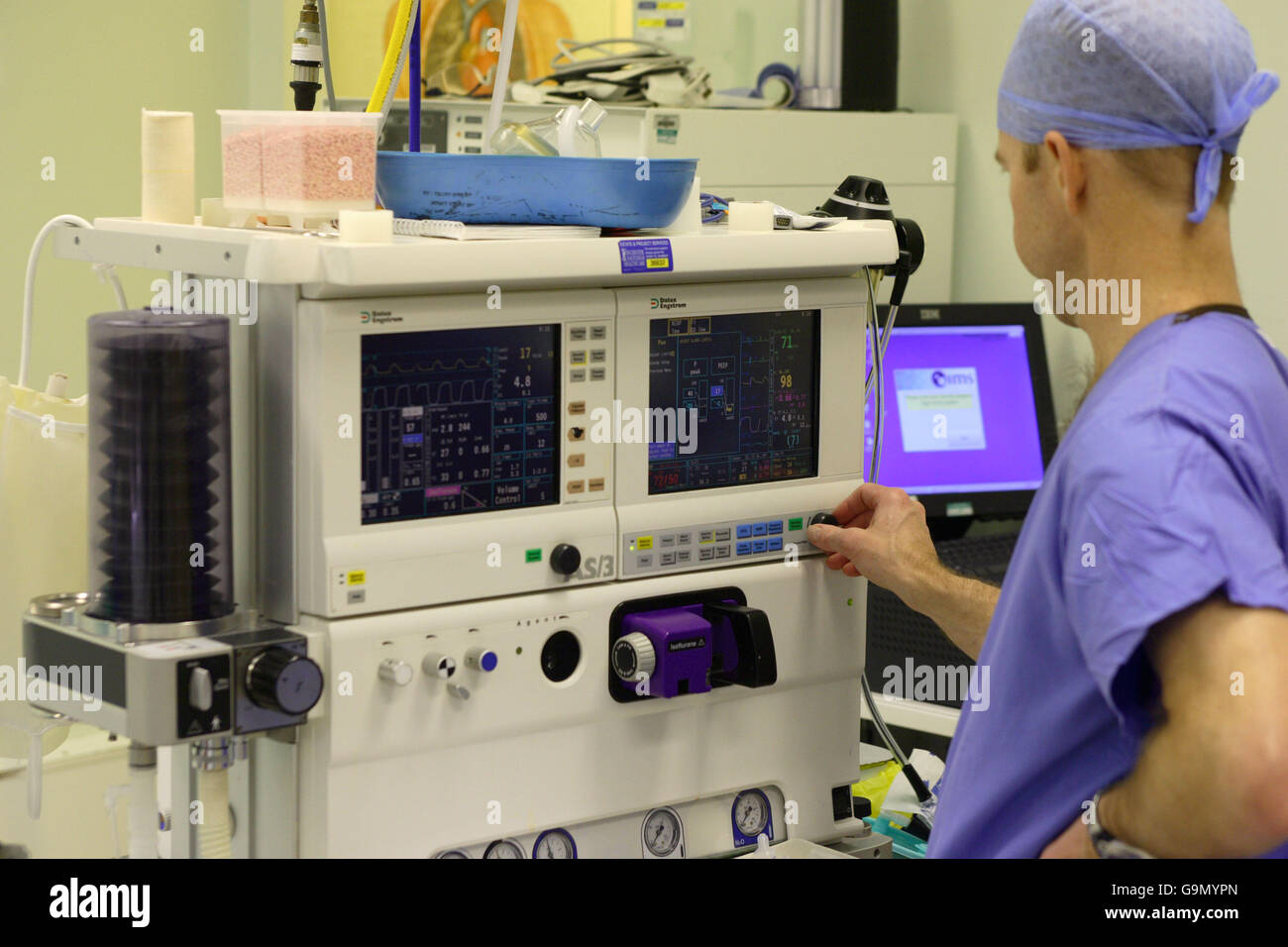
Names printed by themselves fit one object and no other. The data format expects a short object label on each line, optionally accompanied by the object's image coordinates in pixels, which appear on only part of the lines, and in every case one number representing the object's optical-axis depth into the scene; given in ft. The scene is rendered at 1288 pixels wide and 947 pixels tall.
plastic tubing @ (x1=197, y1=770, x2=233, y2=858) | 3.85
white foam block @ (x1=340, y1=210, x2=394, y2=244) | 3.80
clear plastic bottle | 4.43
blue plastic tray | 4.10
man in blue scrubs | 3.04
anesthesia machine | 3.77
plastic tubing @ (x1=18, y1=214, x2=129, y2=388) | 4.26
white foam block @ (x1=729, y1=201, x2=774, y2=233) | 4.63
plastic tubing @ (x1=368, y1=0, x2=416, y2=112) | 4.41
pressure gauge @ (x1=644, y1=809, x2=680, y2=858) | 4.54
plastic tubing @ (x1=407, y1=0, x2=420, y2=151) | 4.58
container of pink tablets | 4.00
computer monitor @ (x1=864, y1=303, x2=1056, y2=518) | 9.62
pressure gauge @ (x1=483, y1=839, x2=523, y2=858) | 4.22
